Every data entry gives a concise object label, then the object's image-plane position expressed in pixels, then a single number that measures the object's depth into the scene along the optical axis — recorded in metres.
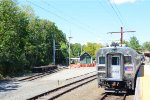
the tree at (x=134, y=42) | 72.49
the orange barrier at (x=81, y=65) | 40.34
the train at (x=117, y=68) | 13.08
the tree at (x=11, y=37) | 26.78
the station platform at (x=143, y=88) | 10.95
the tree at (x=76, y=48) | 102.23
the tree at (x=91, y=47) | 71.90
